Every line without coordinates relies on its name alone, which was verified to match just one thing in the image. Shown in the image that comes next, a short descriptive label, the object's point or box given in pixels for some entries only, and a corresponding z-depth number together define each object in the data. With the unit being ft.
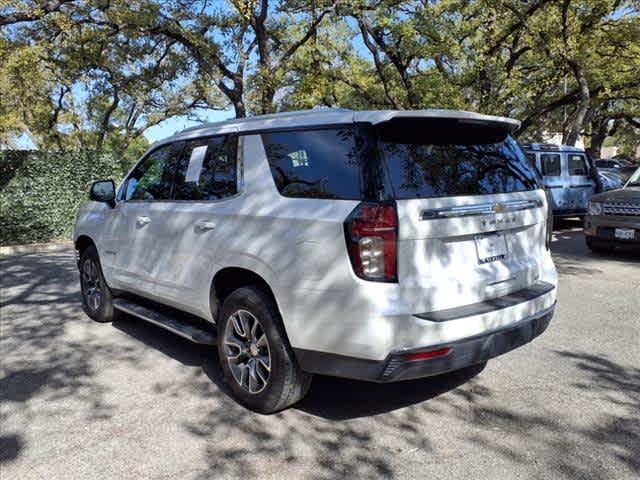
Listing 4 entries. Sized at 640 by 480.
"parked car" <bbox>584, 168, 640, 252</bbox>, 28.43
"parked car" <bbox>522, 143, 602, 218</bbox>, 42.11
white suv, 9.44
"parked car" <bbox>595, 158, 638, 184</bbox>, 70.91
